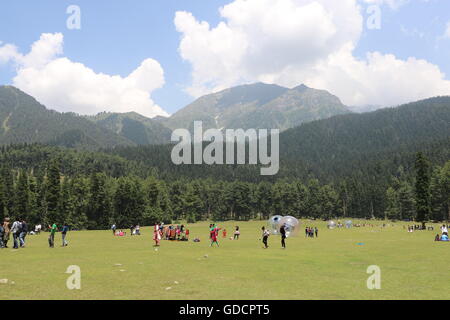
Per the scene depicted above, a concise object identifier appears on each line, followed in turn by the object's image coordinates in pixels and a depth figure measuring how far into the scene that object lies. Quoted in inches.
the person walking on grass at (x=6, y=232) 1233.4
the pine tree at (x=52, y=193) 3705.7
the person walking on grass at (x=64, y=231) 1396.4
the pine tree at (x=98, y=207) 4232.3
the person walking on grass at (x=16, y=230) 1229.7
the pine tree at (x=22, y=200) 3882.9
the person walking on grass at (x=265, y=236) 1422.5
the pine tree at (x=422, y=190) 3193.9
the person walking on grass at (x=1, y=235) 1224.2
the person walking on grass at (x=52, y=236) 1325.7
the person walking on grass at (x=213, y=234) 1488.3
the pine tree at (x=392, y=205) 6156.5
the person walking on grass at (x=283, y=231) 1369.3
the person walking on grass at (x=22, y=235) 1299.2
